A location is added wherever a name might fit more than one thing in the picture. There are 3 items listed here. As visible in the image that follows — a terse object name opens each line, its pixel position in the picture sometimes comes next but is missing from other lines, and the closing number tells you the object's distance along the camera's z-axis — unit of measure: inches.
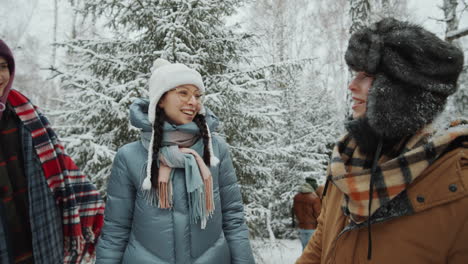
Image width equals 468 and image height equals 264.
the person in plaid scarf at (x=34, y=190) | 72.1
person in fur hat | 44.9
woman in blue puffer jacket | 78.8
